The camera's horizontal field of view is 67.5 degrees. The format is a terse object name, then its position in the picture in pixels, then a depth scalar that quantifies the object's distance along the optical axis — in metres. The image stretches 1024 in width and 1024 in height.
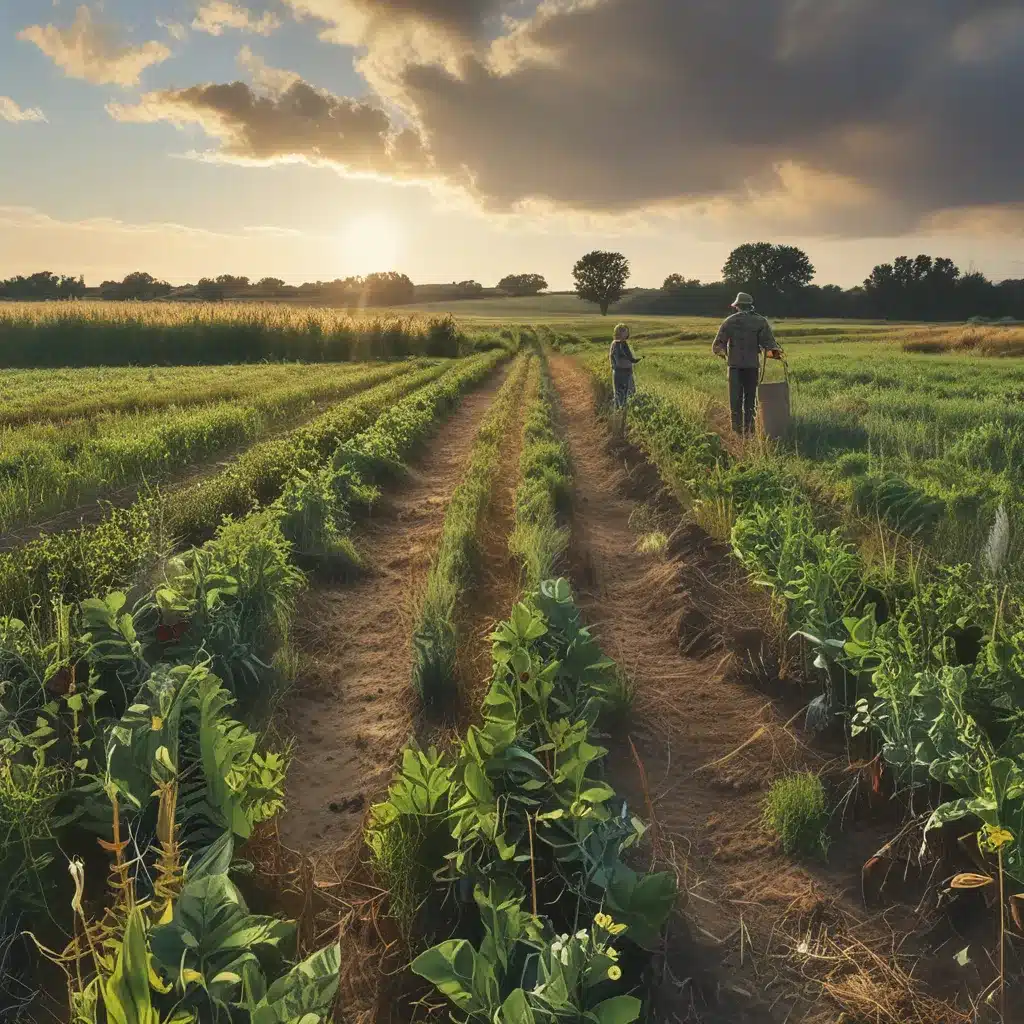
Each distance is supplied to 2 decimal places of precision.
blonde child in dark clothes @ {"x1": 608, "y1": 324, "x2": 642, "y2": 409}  14.12
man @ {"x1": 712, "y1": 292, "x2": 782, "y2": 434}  11.35
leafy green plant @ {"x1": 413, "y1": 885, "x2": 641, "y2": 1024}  1.94
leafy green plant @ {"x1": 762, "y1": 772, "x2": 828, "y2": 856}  3.38
